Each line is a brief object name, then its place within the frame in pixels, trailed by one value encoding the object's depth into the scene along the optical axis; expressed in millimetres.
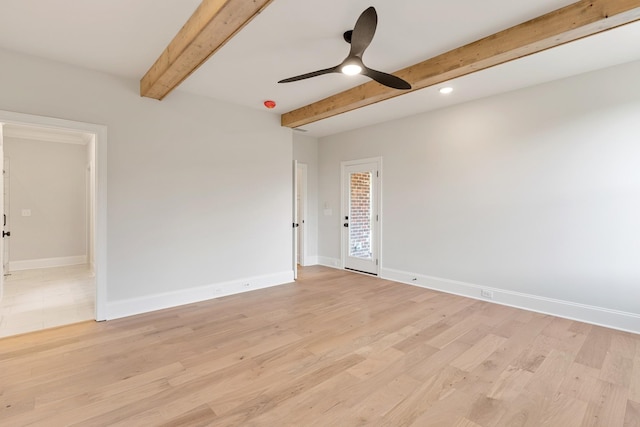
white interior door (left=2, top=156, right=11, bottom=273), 5816
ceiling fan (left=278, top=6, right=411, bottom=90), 2045
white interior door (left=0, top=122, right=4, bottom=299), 3727
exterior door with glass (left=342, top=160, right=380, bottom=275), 5695
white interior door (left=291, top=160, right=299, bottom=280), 5402
